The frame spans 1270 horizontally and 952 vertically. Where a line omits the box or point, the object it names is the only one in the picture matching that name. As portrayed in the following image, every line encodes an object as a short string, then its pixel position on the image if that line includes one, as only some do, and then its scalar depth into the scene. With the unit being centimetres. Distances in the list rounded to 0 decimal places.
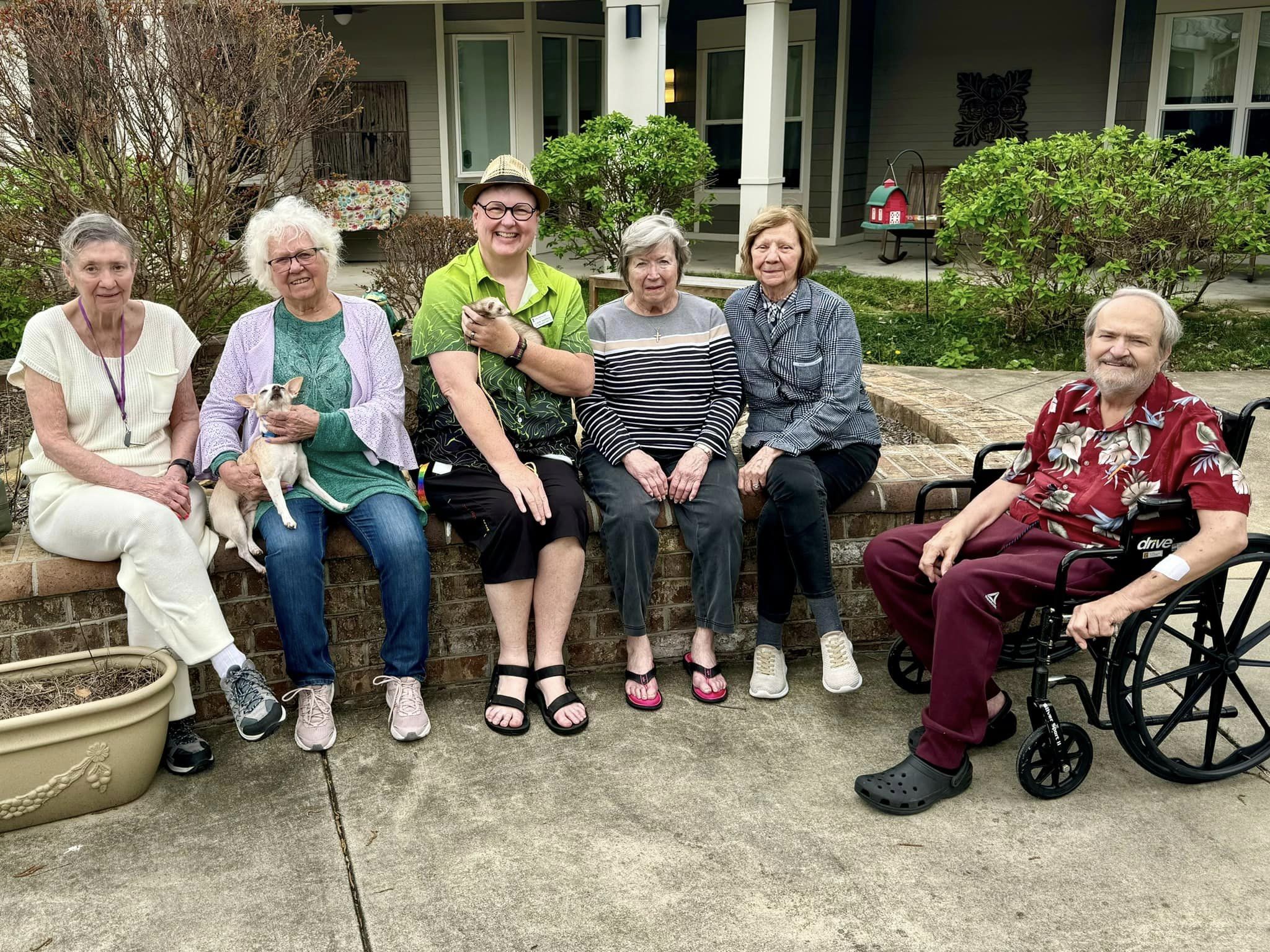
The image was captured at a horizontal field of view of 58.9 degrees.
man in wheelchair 255
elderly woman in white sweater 279
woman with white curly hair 298
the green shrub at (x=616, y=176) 820
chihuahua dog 295
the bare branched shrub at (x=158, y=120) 425
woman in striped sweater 322
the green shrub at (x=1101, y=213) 669
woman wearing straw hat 311
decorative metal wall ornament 1149
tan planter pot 254
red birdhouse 784
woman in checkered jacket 325
